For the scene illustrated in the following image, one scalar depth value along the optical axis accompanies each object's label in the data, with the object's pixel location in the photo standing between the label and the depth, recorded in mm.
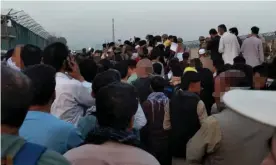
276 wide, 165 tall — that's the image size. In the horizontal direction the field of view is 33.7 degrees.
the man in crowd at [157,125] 5094
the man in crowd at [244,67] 5905
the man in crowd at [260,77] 5113
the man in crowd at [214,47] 10812
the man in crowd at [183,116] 4473
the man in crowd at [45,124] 2646
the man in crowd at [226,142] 3088
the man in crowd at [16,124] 1794
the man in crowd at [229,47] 10305
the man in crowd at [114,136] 2289
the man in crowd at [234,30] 11105
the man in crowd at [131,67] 7168
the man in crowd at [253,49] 10224
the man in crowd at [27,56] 4941
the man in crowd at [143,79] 5750
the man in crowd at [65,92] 3697
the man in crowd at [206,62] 8297
